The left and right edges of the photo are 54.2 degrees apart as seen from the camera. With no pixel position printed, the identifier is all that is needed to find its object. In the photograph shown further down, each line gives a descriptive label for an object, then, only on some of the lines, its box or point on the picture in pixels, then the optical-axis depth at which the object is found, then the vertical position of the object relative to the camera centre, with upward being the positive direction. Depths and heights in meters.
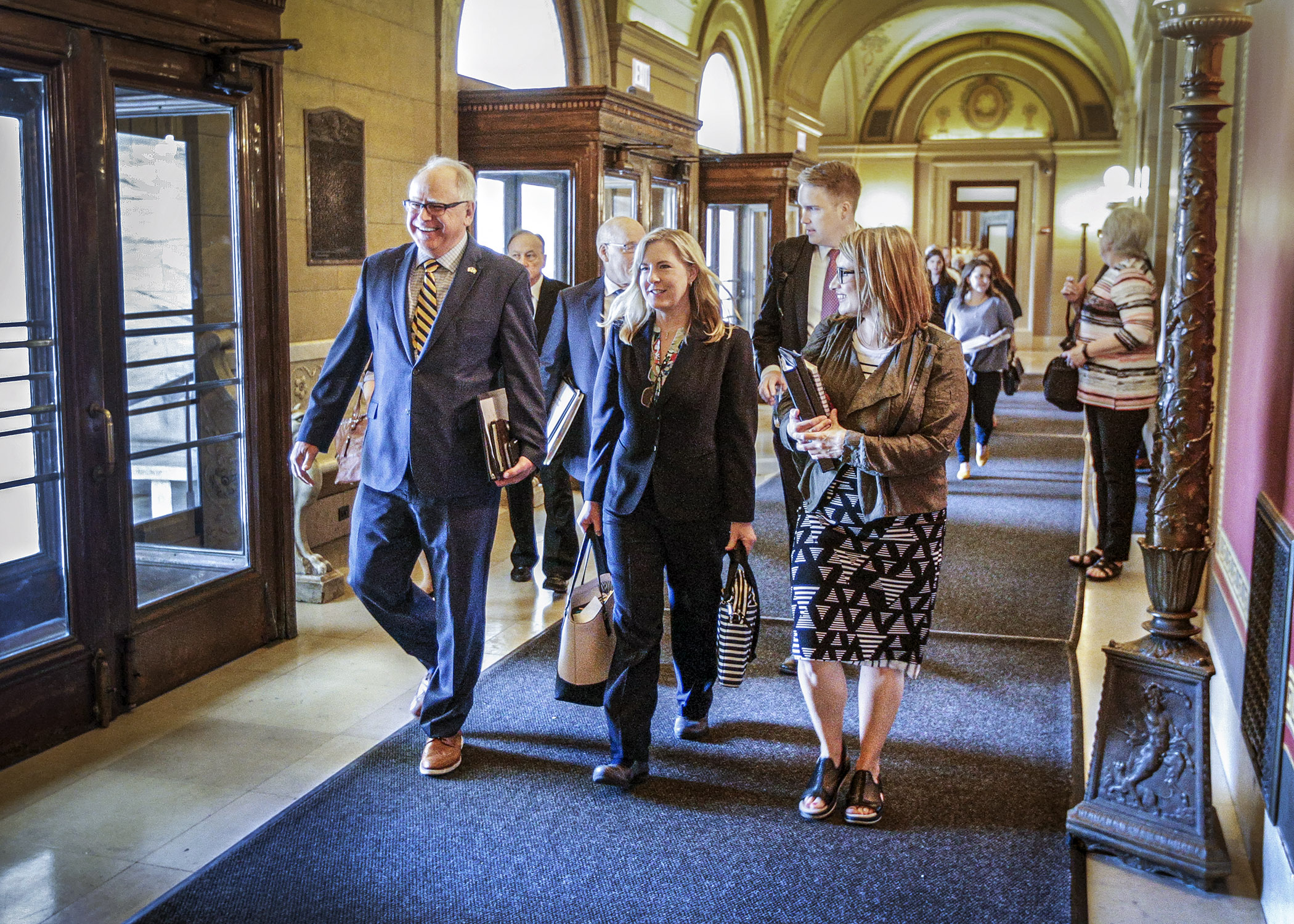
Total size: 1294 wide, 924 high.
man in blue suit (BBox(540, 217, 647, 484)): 4.99 -0.05
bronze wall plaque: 6.70 +0.67
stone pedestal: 5.88 -1.28
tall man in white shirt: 4.30 +0.14
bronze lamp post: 3.34 -0.73
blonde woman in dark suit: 3.71 -0.42
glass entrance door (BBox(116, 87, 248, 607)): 4.62 -0.11
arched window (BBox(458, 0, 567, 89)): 8.98 +2.03
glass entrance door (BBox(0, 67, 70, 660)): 4.00 -0.23
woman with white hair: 5.86 -0.16
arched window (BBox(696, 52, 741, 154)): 14.81 +2.48
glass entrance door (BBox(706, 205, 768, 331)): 12.57 +0.71
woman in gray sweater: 9.38 -0.14
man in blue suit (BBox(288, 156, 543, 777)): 3.76 -0.30
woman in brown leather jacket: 3.33 -0.47
